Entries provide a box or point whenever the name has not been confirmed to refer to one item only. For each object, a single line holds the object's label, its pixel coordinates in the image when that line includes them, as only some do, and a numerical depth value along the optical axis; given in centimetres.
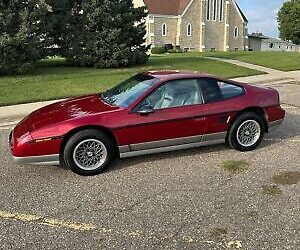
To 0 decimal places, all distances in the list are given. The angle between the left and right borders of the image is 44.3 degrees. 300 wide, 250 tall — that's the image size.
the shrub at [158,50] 4175
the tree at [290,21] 6387
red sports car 492
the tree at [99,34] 1841
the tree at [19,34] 1452
